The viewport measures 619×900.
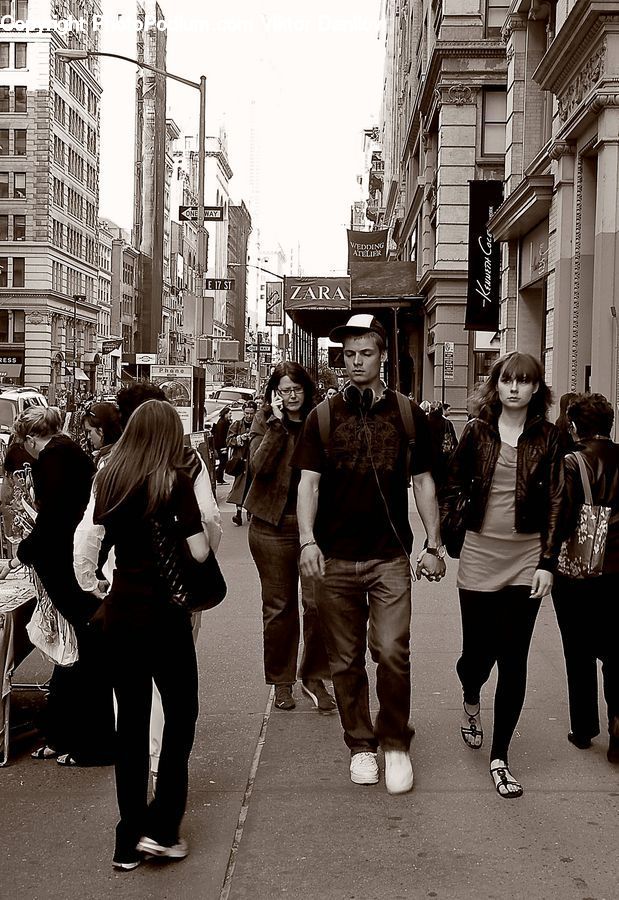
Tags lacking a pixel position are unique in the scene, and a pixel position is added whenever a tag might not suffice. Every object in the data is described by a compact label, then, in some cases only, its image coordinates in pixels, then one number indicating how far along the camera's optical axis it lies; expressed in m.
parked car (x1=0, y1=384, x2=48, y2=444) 22.83
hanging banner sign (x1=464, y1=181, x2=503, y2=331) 22.81
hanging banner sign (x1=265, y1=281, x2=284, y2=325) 66.93
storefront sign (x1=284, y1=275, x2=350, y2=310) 32.28
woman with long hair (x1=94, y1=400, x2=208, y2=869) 4.42
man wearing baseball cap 5.33
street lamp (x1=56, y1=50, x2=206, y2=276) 24.44
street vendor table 5.82
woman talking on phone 6.66
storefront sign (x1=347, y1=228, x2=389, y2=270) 48.03
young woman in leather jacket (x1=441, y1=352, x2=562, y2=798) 5.36
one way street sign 25.55
